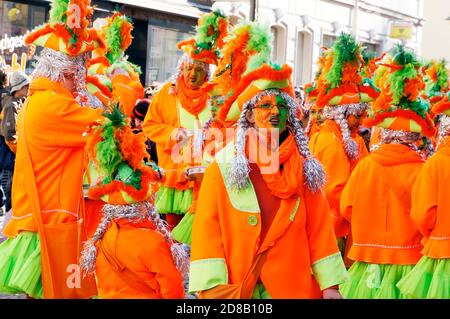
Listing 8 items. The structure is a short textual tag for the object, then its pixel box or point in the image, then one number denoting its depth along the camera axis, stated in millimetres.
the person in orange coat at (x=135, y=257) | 5531
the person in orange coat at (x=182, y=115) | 8789
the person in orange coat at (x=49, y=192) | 6348
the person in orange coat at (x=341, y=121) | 8062
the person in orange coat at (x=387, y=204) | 6746
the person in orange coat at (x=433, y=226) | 6324
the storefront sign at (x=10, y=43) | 15430
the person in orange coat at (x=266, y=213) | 4641
